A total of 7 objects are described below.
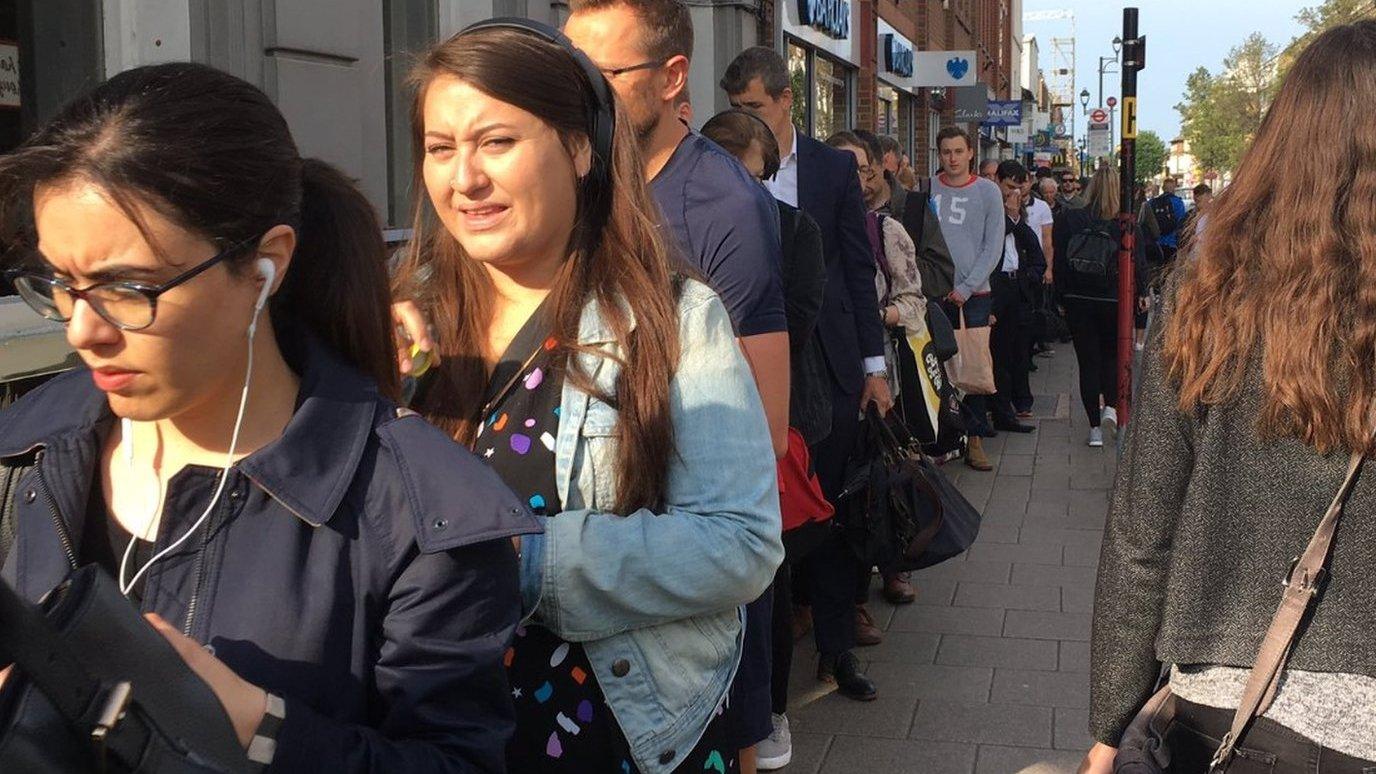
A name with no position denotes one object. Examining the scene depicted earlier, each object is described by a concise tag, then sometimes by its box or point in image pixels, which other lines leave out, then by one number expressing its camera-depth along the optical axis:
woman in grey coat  2.07
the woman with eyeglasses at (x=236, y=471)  1.52
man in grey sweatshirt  9.24
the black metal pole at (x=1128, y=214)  8.92
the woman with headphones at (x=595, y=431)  2.11
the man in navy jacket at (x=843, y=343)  5.05
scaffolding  95.52
